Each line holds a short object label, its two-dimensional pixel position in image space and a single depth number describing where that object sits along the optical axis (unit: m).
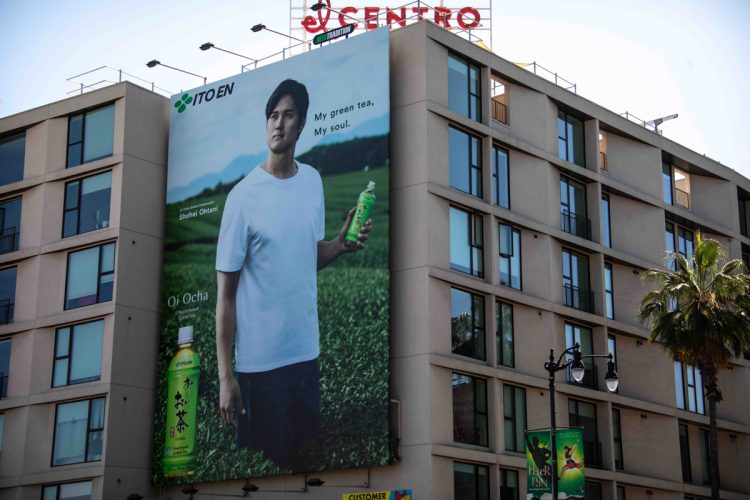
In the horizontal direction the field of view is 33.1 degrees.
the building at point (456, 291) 50.78
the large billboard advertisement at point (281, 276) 50.56
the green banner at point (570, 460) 41.06
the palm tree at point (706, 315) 53.72
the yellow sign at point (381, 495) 48.31
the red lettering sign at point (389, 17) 57.78
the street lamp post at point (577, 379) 40.06
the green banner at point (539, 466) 41.53
